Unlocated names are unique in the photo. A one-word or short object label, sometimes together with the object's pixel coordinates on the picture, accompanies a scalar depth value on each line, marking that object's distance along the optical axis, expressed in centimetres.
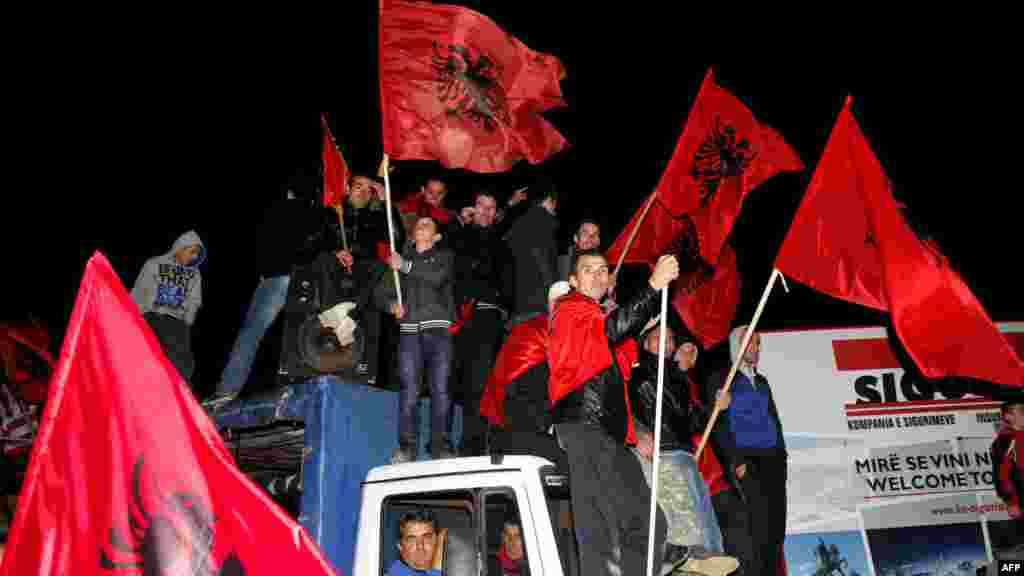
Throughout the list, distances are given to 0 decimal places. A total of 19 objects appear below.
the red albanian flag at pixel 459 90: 770
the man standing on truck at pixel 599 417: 451
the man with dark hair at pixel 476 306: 690
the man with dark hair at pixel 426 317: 630
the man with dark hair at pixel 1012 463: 1014
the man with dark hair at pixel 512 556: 447
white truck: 448
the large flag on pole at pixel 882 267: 625
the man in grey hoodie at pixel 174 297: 720
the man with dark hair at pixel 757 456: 795
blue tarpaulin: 486
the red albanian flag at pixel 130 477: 301
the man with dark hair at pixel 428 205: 866
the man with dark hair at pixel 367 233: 680
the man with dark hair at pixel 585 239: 811
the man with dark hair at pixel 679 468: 505
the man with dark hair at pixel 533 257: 759
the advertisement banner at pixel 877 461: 1011
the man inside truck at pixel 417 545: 477
